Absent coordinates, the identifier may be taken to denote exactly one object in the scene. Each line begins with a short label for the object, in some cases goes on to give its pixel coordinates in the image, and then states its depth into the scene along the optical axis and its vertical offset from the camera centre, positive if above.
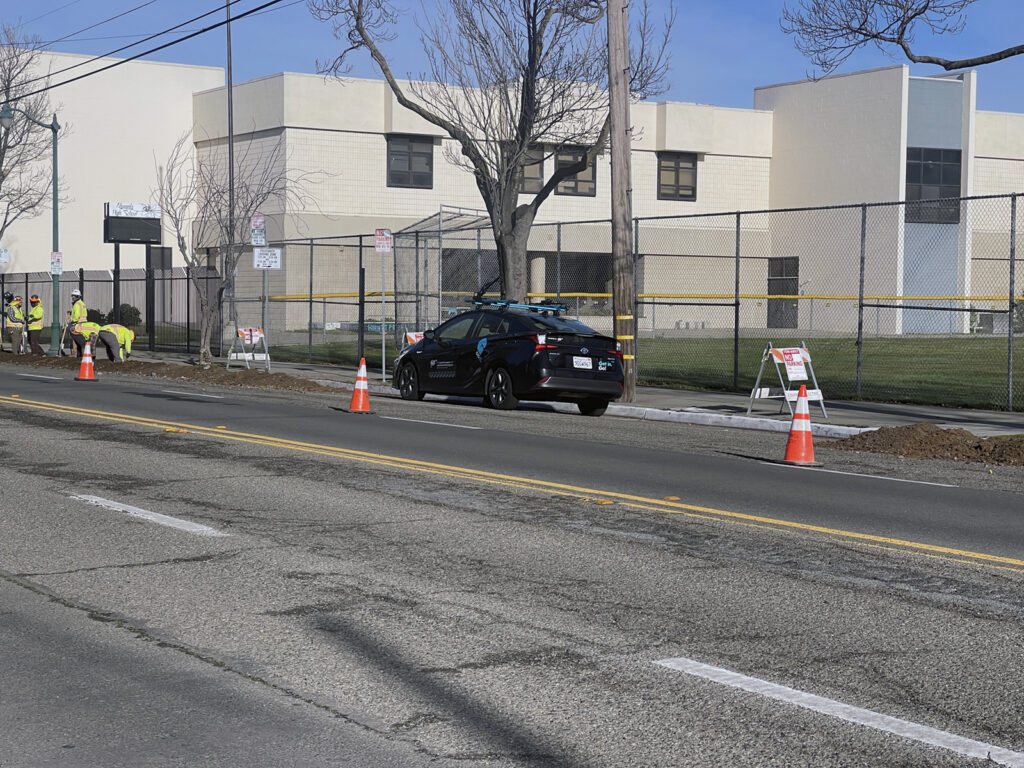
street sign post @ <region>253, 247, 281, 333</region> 27.25 +1.03
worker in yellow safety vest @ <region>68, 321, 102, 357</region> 28.78 -0.56
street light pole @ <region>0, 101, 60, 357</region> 35.50 +0.50
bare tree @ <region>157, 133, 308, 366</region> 49.66 +4.95
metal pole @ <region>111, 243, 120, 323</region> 41.25 +0.39
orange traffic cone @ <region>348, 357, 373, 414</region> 18.78 -1.22
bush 52.87 -0.33
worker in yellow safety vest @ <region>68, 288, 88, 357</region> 30.94 -0.16
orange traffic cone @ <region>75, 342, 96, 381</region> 25.88 -1.21
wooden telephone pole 21.17 +1.93
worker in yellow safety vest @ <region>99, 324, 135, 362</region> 32.34 -0.81
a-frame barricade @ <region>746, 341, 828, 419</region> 17.69 -0.66
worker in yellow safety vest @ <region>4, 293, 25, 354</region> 36.19 -0.45
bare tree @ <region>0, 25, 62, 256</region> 46.66 +6.16
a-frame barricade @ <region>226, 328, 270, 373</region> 29.03 -0.72
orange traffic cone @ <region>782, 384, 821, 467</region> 13.52 -1.28
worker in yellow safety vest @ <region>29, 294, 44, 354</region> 35.19 -0.41
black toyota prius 19.55 -0.69
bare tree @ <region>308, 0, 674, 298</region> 26.58 +4.13
